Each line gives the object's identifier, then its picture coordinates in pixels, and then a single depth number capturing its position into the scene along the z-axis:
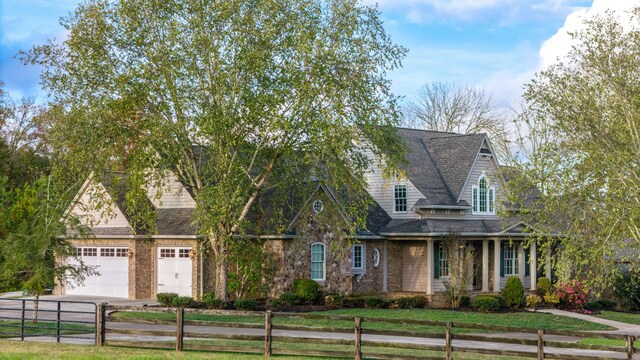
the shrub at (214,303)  31.72
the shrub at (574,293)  36.59
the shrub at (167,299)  32.81
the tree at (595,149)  24.89
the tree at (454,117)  63.09
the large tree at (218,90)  29.72
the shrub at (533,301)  36.31
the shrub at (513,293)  36.31
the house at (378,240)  35.62
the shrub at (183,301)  32.44
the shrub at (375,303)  34.84
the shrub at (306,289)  34.62
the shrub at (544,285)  37.97
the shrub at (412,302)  35.22
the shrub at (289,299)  33.84
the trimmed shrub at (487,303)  34.94
